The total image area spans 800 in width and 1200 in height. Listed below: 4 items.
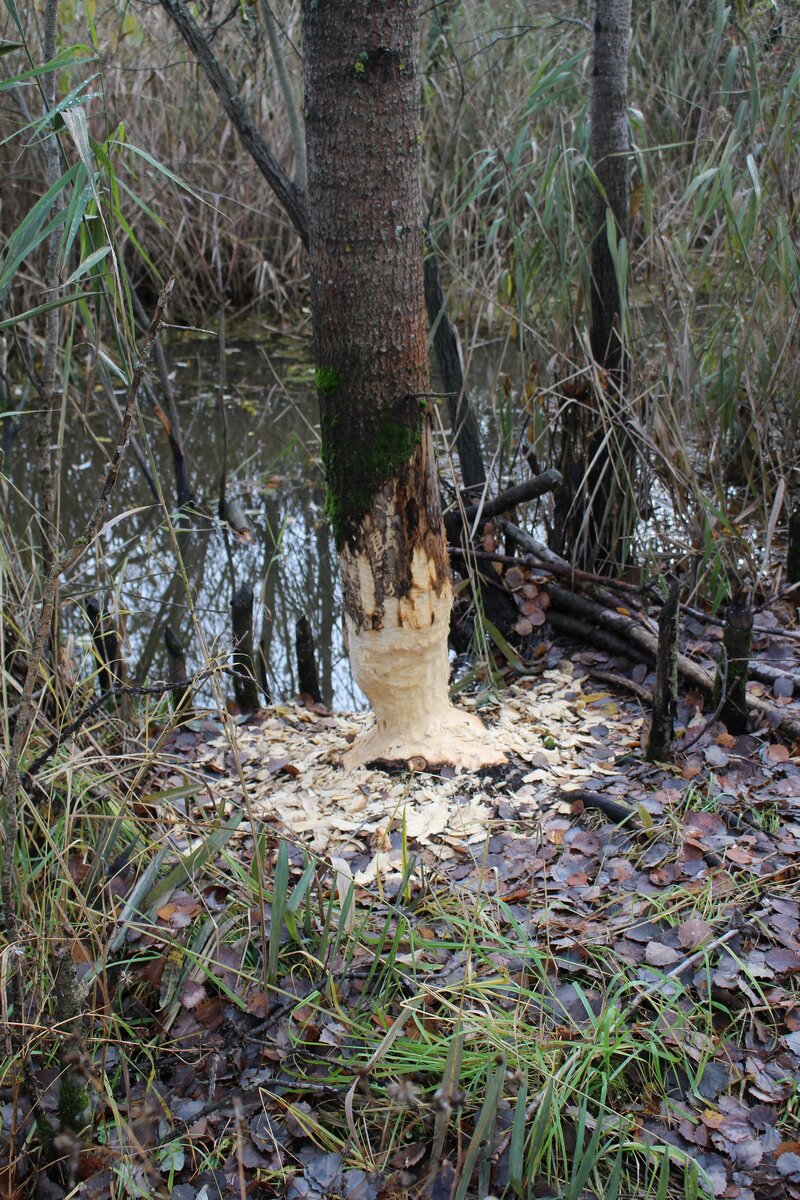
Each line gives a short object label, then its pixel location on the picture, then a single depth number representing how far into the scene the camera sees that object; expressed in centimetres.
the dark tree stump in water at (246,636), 360
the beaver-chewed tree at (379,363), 229
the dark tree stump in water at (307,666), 377
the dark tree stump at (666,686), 262
